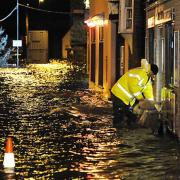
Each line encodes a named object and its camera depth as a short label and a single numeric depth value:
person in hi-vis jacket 18.14
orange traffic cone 13.77
